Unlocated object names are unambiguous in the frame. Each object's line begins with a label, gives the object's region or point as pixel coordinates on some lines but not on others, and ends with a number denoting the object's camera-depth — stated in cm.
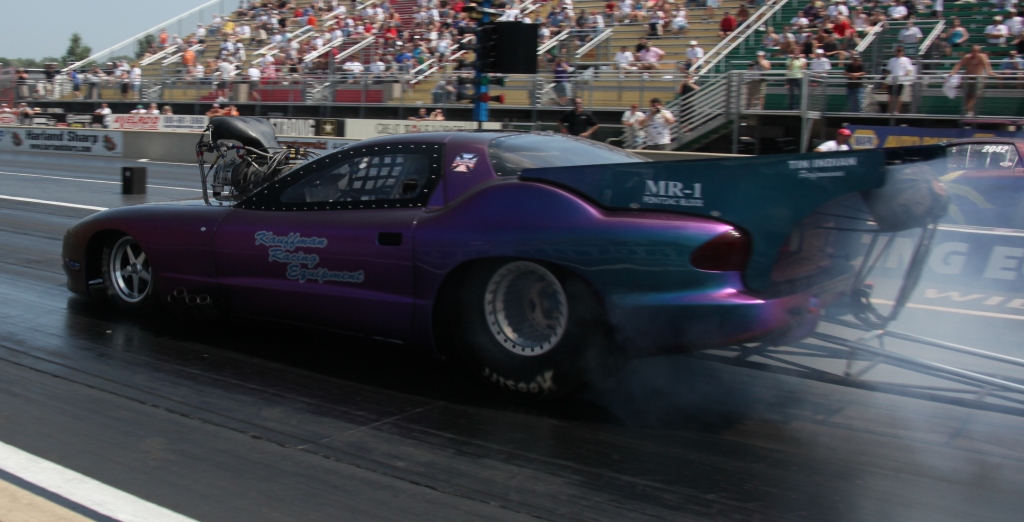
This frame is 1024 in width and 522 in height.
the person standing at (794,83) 1658
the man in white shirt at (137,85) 3456
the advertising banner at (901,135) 1452
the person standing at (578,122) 1758
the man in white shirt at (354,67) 2955
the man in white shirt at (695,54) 2176
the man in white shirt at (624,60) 2197
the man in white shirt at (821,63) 1792
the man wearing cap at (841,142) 1272
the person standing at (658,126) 1828
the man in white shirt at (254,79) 3028
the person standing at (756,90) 1712
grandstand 1639
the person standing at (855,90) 1606
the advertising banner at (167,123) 3009
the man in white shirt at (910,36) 1802
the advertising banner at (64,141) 2992
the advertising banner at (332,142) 2442
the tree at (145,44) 4013
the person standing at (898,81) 1559
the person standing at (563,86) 2195
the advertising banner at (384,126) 2352
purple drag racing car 421
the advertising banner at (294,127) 2712
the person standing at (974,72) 1469
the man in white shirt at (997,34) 1750
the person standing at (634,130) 1852
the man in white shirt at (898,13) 1912
